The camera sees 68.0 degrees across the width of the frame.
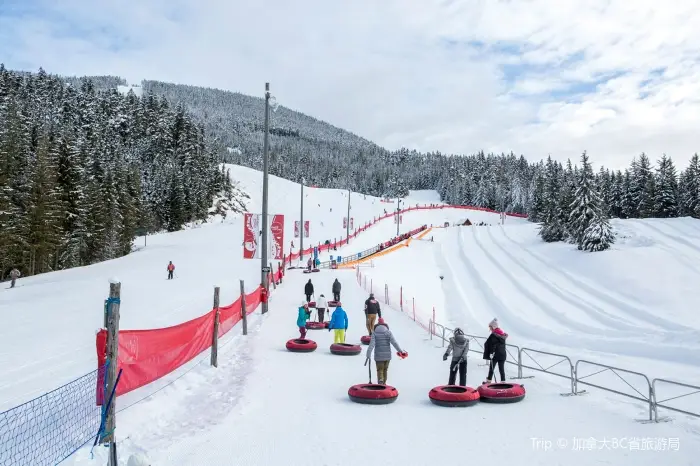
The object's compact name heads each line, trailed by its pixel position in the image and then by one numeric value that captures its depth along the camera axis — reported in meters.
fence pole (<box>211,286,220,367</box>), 13.07
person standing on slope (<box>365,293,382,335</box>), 17.88
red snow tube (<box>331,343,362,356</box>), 15.66
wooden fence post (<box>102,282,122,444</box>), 7.38
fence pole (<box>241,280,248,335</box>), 17.86
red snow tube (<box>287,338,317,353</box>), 15.70
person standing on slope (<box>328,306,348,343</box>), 16.58
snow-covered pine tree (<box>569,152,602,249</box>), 47.51
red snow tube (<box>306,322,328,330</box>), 20.31
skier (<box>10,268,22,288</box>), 33.41
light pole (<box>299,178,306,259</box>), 46.52
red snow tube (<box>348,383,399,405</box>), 10.32
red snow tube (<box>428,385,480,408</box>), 10.18
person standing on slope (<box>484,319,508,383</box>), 12.15
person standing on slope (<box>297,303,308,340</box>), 17.38
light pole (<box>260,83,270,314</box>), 19.89
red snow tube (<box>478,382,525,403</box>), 10.56
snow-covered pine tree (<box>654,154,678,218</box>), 73.00
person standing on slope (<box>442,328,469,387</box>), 11.94
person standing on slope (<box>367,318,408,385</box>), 11.48
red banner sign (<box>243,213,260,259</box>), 20.88
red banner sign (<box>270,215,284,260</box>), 22.06
